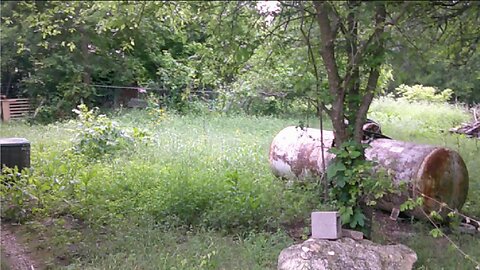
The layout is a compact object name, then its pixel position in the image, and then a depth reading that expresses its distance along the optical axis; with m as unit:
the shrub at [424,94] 19.77
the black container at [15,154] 6.78
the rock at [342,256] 4.00
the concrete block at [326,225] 4.32
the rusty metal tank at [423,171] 5.69
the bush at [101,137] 8.70
